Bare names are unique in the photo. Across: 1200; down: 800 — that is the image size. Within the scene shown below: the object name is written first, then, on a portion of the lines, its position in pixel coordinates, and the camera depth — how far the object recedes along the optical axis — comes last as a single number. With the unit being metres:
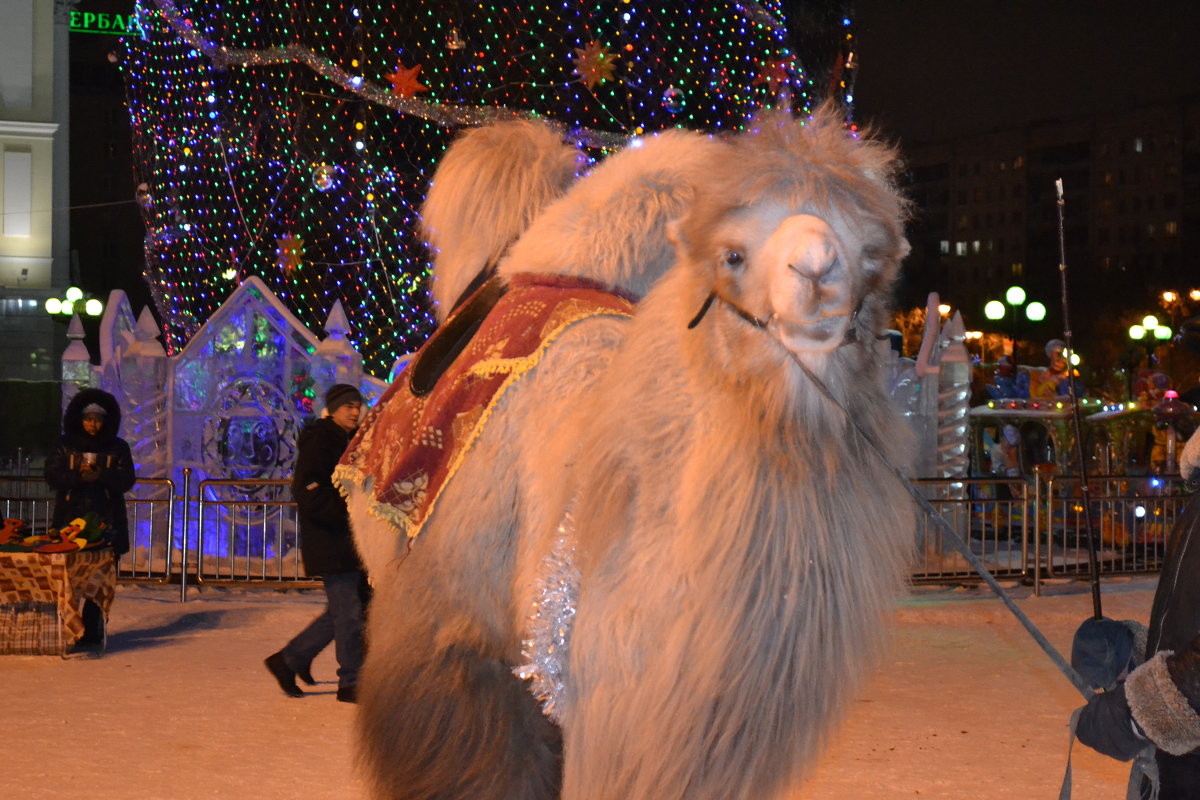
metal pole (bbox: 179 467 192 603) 10.38
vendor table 8.11
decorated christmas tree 10.52
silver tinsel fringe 2.87
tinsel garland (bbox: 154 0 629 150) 10.40
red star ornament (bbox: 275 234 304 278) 11.95
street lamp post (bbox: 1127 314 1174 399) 29.31
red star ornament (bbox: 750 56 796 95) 10.59
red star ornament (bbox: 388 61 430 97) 10.63
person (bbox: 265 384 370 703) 6.96
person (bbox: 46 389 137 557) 8.73
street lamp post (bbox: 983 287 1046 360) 19.71
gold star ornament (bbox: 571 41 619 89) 10.25
